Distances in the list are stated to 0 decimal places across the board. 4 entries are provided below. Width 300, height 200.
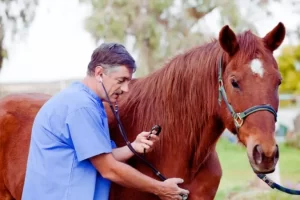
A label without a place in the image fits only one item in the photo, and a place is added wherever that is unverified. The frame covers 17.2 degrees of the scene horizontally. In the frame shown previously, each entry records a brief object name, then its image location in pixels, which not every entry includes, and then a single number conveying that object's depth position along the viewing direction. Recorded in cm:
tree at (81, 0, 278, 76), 2855
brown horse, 563
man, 555
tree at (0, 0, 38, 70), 2701
